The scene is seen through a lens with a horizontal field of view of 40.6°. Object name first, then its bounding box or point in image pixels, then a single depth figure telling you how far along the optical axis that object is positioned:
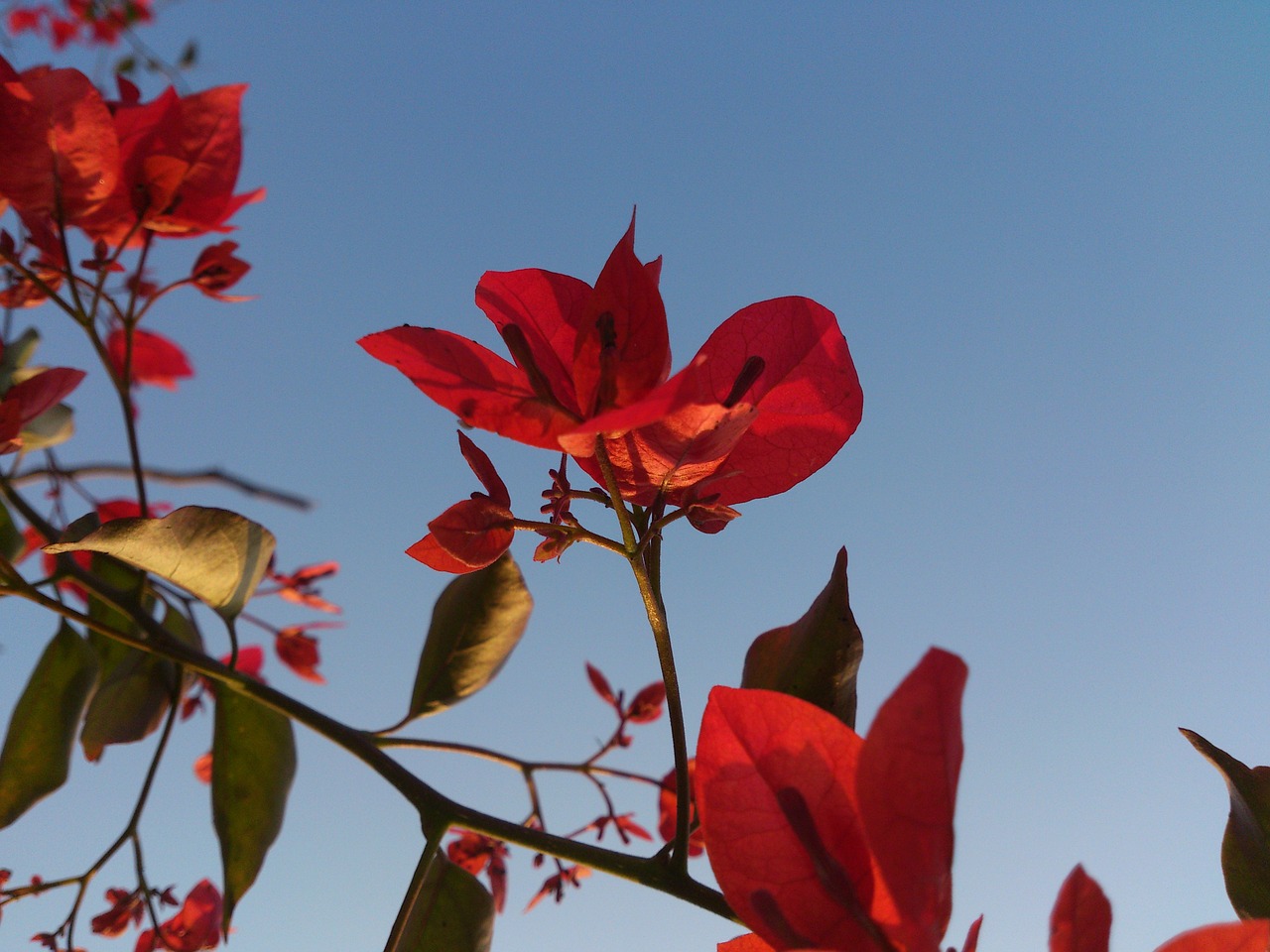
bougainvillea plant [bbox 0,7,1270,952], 0.24
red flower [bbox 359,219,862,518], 0.26
